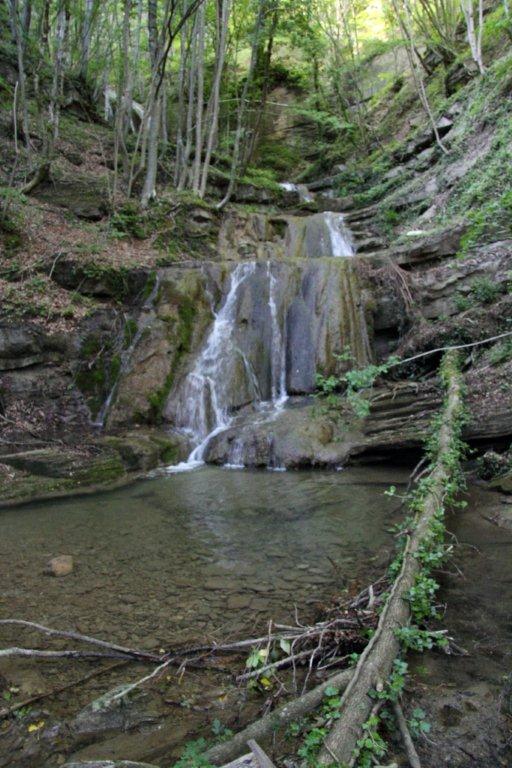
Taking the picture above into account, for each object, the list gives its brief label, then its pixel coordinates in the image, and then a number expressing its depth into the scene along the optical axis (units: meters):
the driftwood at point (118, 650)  3.10
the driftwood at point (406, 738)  2.04
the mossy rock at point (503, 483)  5.92
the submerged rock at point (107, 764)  2.04
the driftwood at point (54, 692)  2.77
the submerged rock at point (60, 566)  4.73
